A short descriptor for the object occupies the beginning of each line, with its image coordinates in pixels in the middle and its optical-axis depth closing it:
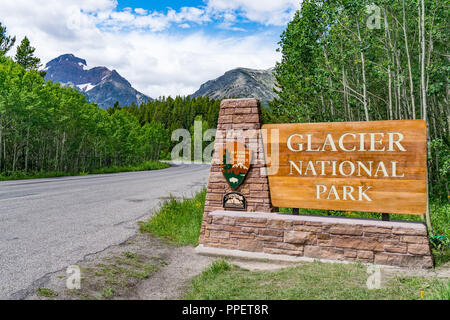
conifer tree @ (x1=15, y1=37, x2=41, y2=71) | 36.64
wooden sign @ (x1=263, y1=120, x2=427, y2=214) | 4.62
